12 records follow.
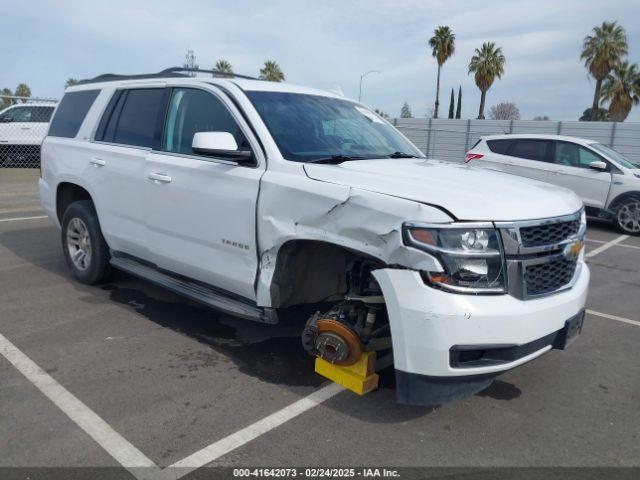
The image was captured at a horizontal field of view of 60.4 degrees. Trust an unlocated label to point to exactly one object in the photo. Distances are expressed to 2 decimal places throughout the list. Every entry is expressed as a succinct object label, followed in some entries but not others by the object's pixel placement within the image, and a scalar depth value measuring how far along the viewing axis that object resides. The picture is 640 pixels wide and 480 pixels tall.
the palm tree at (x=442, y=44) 50.34
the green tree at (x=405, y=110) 103.65
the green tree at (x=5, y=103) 14.03
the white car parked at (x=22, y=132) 14.94
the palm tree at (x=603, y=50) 38.83
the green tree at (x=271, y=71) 48.76
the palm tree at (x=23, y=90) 79.57
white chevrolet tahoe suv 2.78
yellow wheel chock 3.26
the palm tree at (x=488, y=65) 46.19
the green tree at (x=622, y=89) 39.72
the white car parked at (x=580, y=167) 10.49
